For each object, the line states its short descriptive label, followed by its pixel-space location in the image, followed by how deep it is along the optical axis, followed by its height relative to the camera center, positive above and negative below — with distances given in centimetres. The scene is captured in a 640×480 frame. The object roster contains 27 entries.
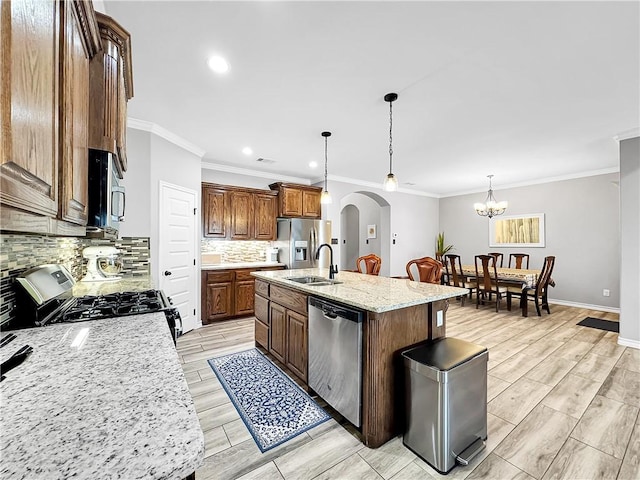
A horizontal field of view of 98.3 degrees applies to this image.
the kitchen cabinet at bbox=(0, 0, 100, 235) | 52 +31
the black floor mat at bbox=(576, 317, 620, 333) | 406 -128
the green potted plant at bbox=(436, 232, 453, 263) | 734 -19
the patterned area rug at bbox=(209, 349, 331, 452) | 190 -130
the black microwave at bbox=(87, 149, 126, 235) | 128 +24
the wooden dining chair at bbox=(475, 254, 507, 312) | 501 -78
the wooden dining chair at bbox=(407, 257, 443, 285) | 365 -40
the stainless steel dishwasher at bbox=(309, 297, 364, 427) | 182 -83
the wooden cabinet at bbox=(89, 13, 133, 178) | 132 +76
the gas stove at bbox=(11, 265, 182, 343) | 134 -39
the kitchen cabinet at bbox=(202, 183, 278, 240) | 455 +48
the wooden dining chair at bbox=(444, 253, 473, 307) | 546 -74
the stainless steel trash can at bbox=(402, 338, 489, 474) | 157 -97
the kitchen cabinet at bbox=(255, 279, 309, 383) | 239 -83
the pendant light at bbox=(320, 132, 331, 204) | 352 +58
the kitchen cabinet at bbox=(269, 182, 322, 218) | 521 +78
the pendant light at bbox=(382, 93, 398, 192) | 287 +62
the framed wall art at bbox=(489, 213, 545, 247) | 593 +24
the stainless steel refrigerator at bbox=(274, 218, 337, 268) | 506 -1
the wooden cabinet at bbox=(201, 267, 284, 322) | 432 -88
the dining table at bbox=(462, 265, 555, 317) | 472 -66
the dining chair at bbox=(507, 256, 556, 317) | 475 -86
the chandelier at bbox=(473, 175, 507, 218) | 542 +67
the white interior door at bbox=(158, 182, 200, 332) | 352 -12
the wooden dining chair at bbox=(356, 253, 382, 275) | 436 -37
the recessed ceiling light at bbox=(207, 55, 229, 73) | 208 +136
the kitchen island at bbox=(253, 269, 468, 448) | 175 -63
